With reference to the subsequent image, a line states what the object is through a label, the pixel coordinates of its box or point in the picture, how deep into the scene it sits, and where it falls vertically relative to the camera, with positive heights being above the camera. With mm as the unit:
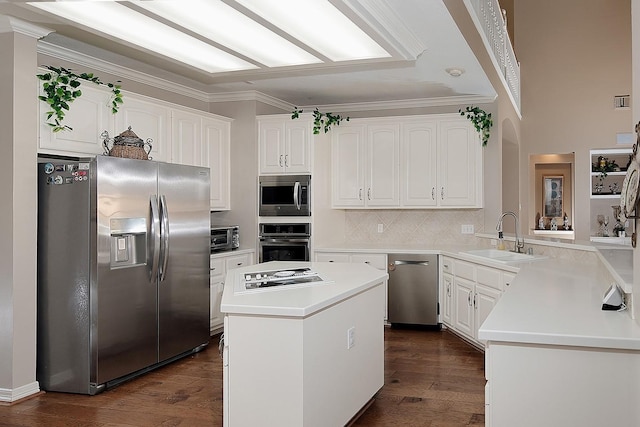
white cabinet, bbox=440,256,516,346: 4970 -763
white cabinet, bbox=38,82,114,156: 4180 +655
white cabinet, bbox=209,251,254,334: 5633 -655
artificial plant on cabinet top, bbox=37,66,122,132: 4125 +856
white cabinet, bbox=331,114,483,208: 6488 +542
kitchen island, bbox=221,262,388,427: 2775 -706
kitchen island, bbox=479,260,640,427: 2082 -591
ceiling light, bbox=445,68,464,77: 5375 +1290
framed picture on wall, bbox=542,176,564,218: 11062 +265
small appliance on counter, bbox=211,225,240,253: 5832 -271
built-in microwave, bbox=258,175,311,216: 6375 +176
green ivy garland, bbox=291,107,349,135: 6414 +1029
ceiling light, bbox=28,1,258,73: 3578 +1249
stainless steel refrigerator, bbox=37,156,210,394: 4074 -421
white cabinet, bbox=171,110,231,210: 5613 +666
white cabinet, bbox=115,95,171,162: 4898 +782
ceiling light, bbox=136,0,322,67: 3586 +1249
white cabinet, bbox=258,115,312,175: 6410 +731
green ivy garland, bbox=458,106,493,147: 6422 +986
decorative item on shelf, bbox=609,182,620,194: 9547 +353
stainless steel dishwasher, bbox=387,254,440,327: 6238 -844
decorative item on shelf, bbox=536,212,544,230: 10906 -215
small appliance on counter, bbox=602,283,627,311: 2572 -400
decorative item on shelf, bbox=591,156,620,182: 9359 +689
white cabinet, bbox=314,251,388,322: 6359 -512
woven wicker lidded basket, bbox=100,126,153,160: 4496 +515
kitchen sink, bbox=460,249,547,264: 4938 -410
